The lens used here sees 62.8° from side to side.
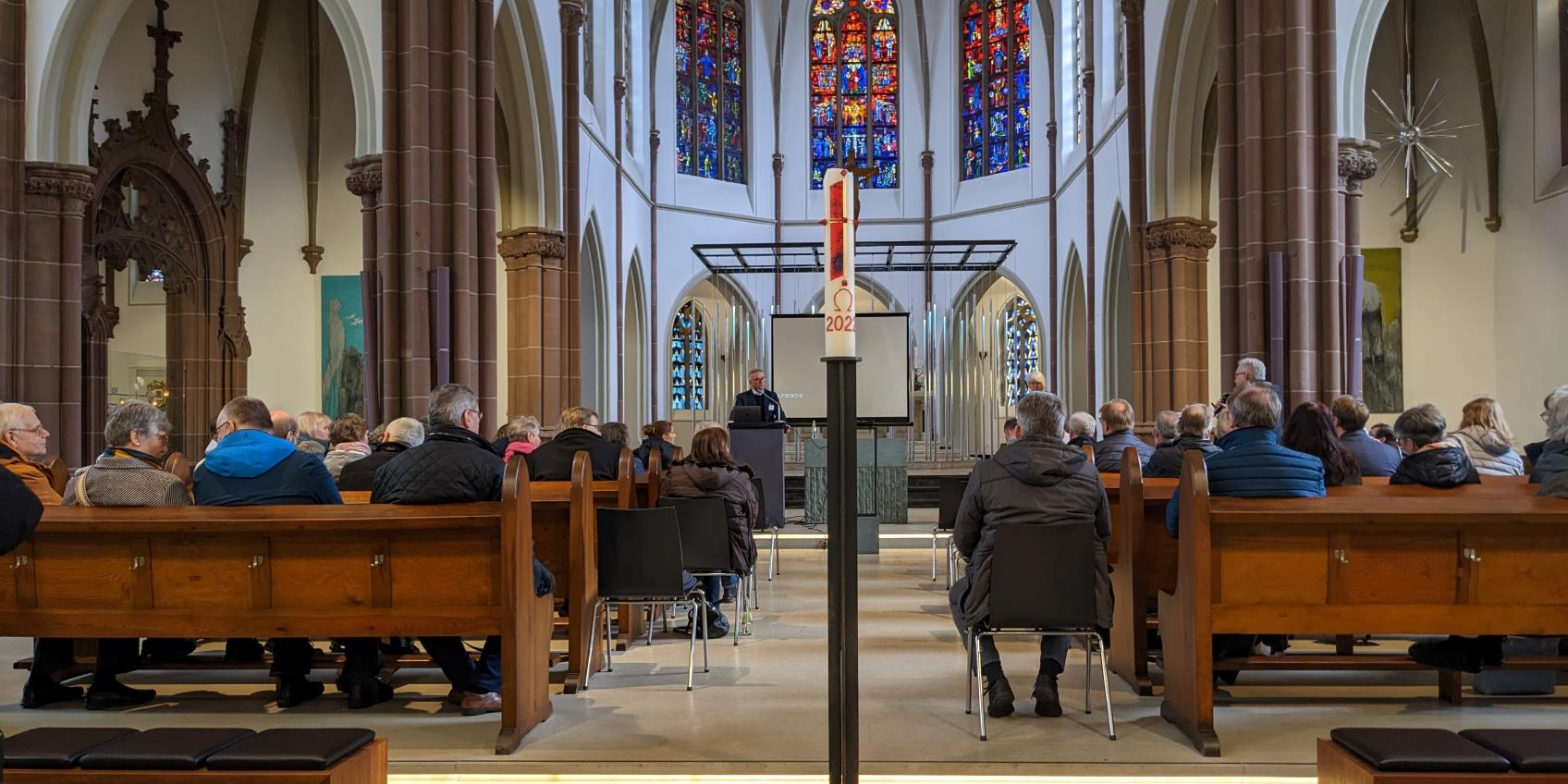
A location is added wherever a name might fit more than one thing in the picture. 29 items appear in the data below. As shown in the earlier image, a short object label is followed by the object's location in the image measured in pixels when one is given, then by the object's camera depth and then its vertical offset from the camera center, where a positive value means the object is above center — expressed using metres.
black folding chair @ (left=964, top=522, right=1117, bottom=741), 4.64 -0.63
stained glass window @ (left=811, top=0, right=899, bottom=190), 25.27 +6.39
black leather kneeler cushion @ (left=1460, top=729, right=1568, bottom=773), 2.94 -0.82
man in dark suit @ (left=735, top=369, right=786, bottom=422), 12.15 +0.07
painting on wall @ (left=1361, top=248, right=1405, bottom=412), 15.59 +0.82
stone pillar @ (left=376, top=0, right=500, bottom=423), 10.40 +1.75
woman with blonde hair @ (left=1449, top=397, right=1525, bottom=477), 6.42 -0.22
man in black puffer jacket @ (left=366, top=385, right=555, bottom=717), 4.91 -0.28
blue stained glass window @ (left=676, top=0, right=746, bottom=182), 24.05 +6.06
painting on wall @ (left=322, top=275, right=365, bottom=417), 16.64 +0.90
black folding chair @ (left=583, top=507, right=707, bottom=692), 5.59 -0.66
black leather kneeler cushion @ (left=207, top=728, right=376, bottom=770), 3.03 -0.81
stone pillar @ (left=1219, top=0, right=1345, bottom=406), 9.87 +1.62
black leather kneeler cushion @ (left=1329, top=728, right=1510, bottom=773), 2.96 -0.83
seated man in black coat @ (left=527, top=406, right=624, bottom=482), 7.04 -0.26
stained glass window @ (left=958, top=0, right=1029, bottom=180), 23.22 +5.88
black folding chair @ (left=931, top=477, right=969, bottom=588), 8.73 -0.67
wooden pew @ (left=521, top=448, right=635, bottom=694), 5.42 -0.61
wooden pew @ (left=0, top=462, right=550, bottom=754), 4.61 -0.60
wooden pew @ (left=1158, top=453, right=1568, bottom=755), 4.42 -0.60
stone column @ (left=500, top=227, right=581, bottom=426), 15.15 +1.05
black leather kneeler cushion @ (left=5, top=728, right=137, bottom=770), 3.07 -0.81
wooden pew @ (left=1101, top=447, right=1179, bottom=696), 5.29 -0.70
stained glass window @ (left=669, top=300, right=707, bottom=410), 24.58 +0.83
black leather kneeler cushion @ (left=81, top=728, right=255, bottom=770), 3.04 -0.81
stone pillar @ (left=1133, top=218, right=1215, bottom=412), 14.59 +0.92
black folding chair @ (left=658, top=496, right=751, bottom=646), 6.36 -0.64
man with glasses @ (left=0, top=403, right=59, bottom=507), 5.27 -0.12
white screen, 12.41 +0.39
